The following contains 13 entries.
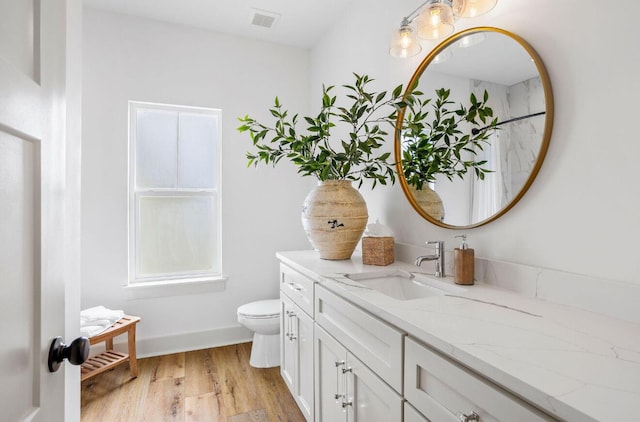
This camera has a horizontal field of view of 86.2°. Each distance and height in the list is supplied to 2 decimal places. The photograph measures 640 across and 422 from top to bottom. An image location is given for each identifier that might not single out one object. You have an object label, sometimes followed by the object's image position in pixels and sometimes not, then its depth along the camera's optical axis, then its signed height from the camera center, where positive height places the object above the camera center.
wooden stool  2.15 -1.01
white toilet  2.41 -0.87
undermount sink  1.44 -0.33
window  2.72 +0.13
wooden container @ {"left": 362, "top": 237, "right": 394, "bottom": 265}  1.71 -0.21
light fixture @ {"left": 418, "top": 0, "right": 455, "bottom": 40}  1.43 +0.81
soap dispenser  1.30 -0.22
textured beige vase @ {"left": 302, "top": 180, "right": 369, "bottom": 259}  1.79 -0.05
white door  0.56 +0.01
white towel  2.07 -0.71
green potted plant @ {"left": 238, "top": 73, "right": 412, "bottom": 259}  1.79 +0.10
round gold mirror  1.20 +0.33
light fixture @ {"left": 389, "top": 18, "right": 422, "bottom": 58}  1.66 +0.83
